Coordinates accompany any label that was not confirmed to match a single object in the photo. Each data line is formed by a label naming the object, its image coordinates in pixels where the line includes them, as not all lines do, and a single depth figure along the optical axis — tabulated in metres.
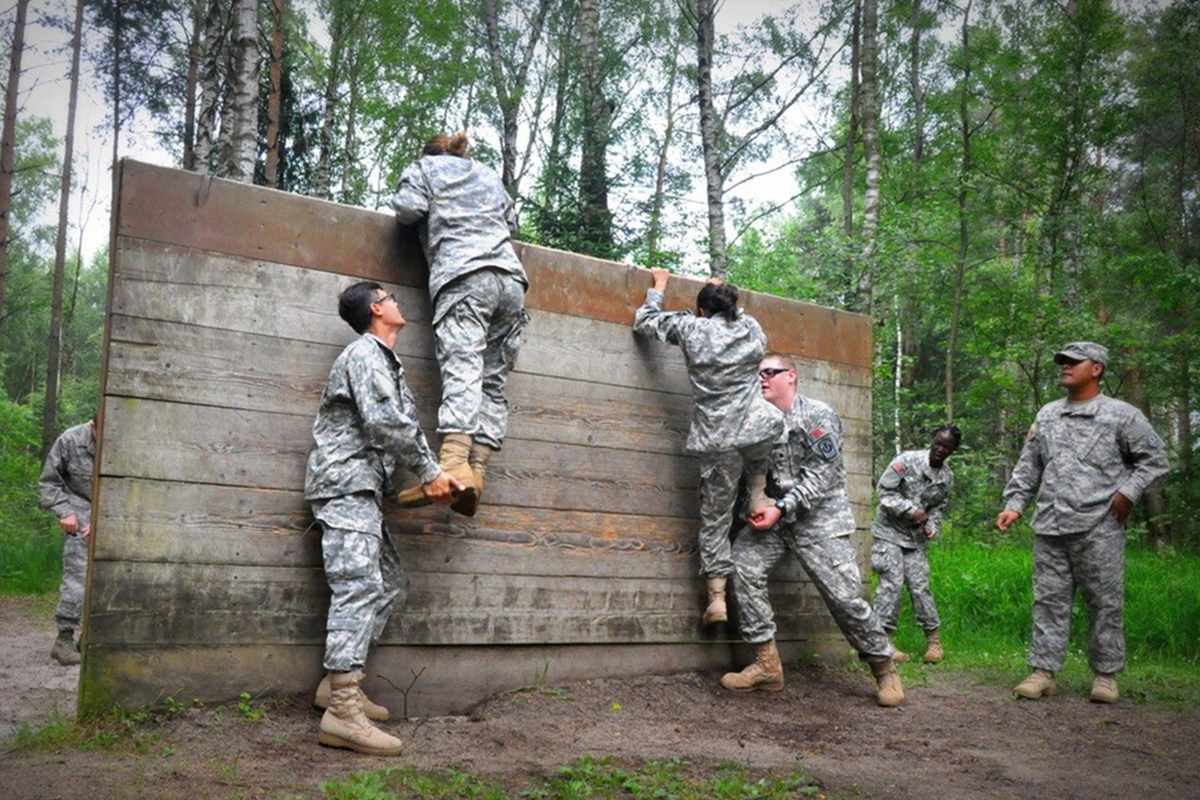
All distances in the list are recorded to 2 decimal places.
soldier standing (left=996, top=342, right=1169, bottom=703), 6.14
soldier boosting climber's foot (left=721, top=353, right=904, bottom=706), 5.79
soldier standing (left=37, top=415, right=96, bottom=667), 7.29
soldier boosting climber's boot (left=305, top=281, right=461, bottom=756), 3.97
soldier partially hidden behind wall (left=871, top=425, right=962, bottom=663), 8.27
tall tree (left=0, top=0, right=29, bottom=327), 15.58
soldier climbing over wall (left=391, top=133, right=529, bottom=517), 4.46
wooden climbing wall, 4.09
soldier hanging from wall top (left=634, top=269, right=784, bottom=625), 5.64
